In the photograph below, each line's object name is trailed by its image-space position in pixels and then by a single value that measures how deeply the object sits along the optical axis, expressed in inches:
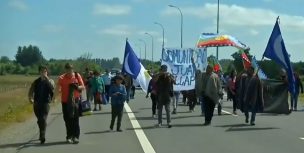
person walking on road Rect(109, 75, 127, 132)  634.2
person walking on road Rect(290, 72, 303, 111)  1003.4
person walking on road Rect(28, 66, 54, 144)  529.7
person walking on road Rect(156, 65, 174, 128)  679.7
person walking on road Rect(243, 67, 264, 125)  714.2
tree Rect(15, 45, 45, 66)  6929.1
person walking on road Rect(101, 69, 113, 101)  1132.1
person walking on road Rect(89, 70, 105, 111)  965.2
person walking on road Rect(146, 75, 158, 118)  763.3
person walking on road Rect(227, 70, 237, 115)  906.7
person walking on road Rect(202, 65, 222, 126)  709.9
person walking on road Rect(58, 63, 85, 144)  533.6
